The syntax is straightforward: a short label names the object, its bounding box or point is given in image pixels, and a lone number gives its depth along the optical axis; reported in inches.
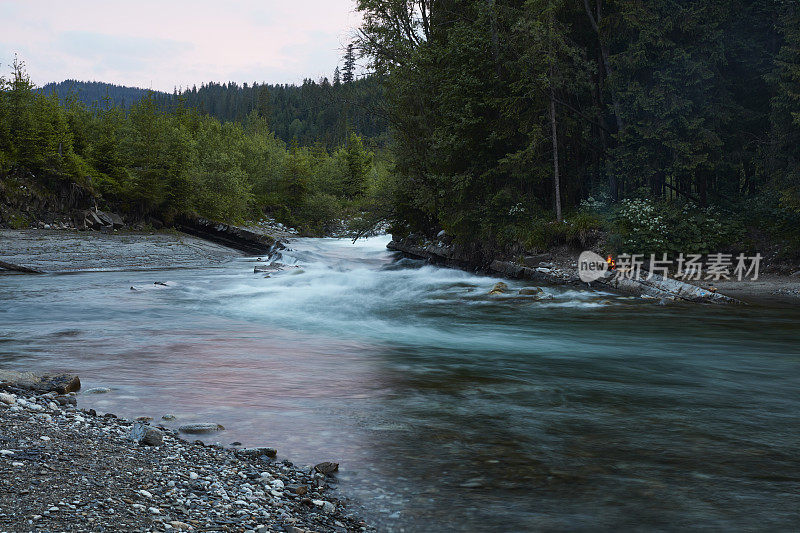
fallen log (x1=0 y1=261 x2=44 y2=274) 874.8
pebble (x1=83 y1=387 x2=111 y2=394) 281.0
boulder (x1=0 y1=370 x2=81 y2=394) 263.0
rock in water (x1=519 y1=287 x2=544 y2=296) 779.5
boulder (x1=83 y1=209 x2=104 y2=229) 1414.9
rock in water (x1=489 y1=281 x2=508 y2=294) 809.3
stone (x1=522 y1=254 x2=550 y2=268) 927.0
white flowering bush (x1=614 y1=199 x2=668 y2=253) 794.8
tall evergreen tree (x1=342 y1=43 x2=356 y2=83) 1186.0
